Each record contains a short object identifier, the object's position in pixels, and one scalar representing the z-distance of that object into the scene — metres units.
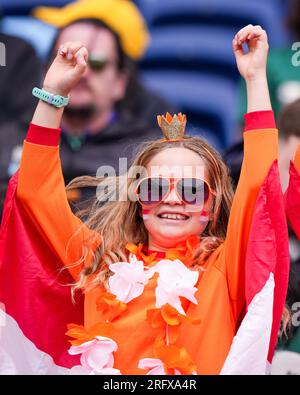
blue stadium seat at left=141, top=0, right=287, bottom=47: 12.24
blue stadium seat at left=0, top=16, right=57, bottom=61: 11.94
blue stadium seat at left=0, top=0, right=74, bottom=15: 12.70
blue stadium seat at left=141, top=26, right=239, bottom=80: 12.49
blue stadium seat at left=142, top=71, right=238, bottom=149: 12.23
